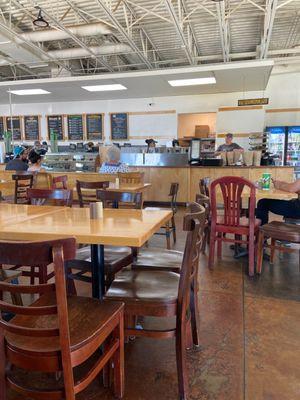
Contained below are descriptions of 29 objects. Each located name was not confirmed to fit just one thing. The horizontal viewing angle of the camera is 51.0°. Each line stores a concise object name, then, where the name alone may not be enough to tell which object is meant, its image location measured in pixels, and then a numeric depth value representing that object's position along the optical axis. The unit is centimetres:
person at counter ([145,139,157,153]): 807
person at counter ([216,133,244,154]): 770
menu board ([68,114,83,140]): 1070
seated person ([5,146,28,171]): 620
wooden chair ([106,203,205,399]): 151
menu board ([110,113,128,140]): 1035
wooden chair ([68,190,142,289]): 216
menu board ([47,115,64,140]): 1090
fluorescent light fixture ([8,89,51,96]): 862
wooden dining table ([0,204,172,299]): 151
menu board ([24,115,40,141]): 1115
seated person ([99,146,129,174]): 508
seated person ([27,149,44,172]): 566
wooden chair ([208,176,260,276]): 329
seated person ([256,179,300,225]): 344
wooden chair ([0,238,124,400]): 105
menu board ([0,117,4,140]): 1174
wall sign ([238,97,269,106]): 723
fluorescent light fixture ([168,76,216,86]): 745
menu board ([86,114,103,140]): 1055
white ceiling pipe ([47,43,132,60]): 650
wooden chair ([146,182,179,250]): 450
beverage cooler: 885
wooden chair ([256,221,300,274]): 306
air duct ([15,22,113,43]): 562
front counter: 655
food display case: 746
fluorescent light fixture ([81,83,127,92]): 810
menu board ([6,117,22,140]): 1138
